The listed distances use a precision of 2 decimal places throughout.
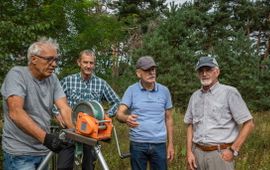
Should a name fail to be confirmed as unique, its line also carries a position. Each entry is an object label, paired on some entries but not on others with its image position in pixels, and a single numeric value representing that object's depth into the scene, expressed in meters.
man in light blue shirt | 3.23
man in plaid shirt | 3.30
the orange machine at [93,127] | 2.02
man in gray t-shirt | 2.20
